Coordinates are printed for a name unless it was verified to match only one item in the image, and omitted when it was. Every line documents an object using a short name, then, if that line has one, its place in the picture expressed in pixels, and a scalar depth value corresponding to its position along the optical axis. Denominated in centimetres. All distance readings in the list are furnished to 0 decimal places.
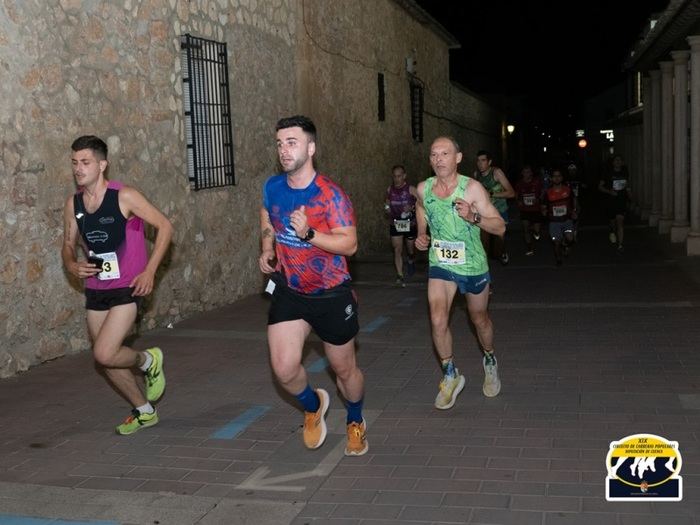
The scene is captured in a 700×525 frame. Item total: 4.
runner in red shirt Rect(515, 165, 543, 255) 1852
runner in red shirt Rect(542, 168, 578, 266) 1611
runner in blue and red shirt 533
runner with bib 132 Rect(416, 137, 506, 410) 661
